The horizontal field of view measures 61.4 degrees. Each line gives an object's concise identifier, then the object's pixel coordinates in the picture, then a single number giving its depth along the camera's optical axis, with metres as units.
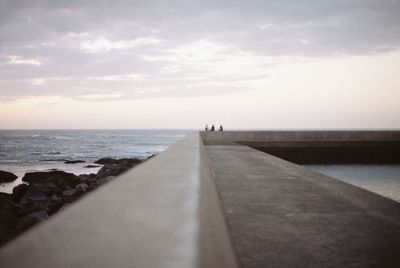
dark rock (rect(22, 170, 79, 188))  15.68
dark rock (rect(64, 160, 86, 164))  31.90
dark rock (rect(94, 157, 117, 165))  29.99
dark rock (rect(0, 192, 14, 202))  11.89
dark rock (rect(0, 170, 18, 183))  20.15
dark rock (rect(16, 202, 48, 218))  9.06
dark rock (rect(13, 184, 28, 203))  12.59
